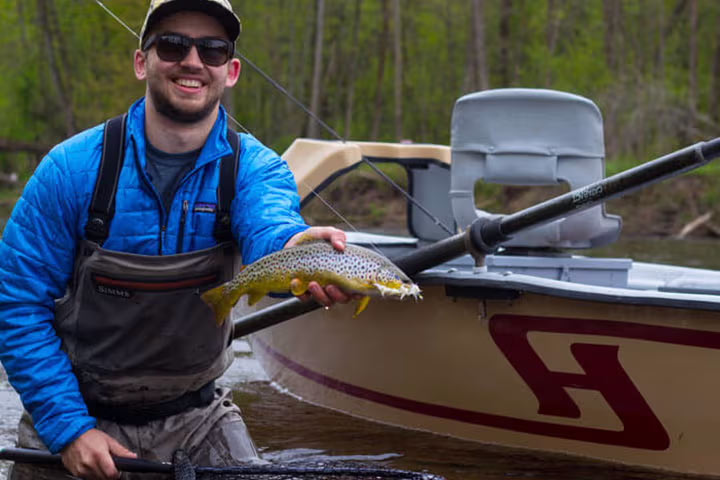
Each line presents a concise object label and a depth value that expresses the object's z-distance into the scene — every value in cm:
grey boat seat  650
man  306
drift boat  507
